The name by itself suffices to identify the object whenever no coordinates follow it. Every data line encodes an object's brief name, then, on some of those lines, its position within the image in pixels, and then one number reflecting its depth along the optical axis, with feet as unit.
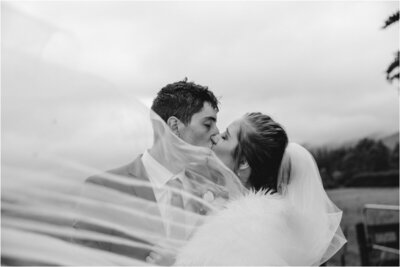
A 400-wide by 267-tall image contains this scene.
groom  4.47
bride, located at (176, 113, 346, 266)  4.88
